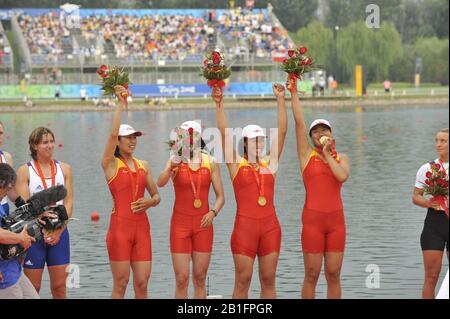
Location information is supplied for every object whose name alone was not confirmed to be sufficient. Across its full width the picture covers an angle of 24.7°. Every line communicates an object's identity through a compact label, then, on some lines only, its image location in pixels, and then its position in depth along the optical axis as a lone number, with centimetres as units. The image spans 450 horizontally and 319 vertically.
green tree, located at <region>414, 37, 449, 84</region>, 9112
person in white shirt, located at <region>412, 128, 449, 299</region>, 1160
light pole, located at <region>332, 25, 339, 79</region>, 8246
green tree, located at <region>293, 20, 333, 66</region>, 8100
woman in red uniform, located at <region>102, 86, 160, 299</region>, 1143
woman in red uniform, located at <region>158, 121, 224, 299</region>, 1146
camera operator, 963
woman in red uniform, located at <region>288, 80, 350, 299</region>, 1138
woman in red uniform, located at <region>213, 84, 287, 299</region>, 1136
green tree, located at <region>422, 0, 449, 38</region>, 8959
